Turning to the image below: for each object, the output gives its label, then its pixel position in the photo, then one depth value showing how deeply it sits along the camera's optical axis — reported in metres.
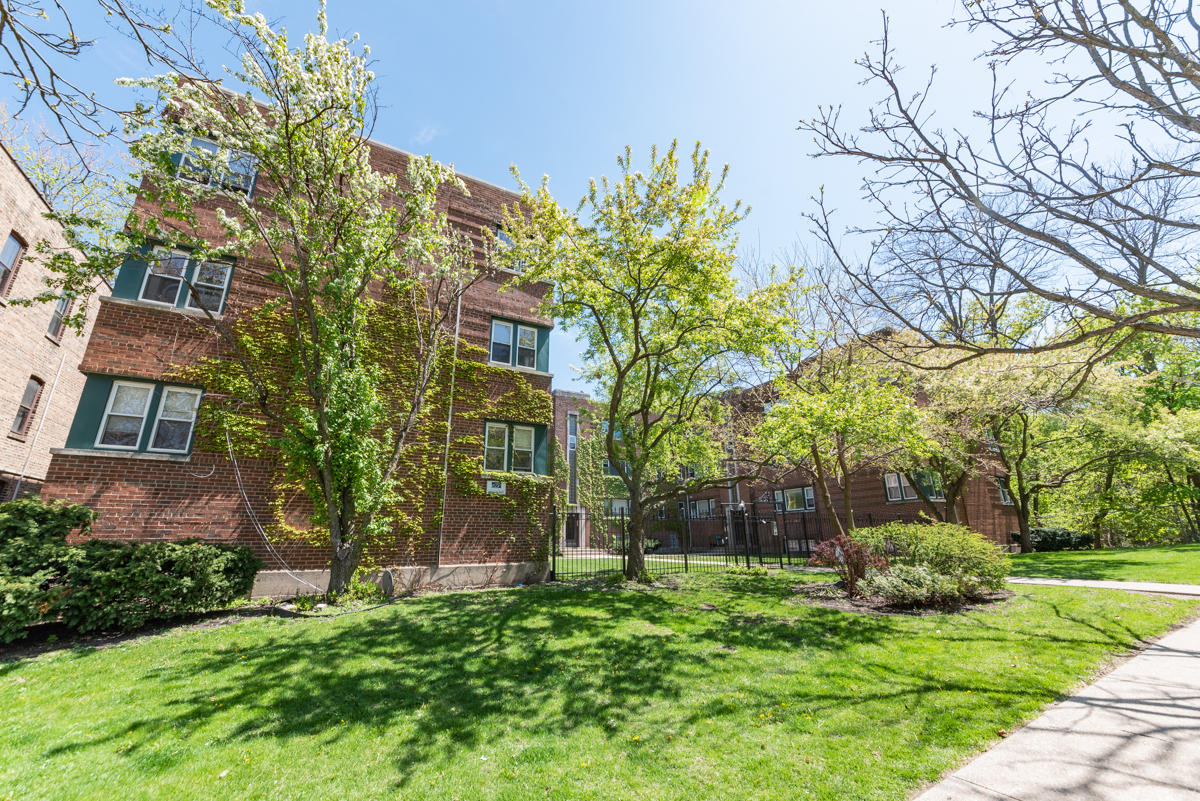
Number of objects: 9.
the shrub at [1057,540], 20.33
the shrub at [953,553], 8.80
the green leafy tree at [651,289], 10.59
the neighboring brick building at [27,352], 13.34
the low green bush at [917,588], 8.40
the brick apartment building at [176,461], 9.48
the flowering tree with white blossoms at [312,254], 8.16
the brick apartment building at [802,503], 22.97
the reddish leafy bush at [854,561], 9.68
